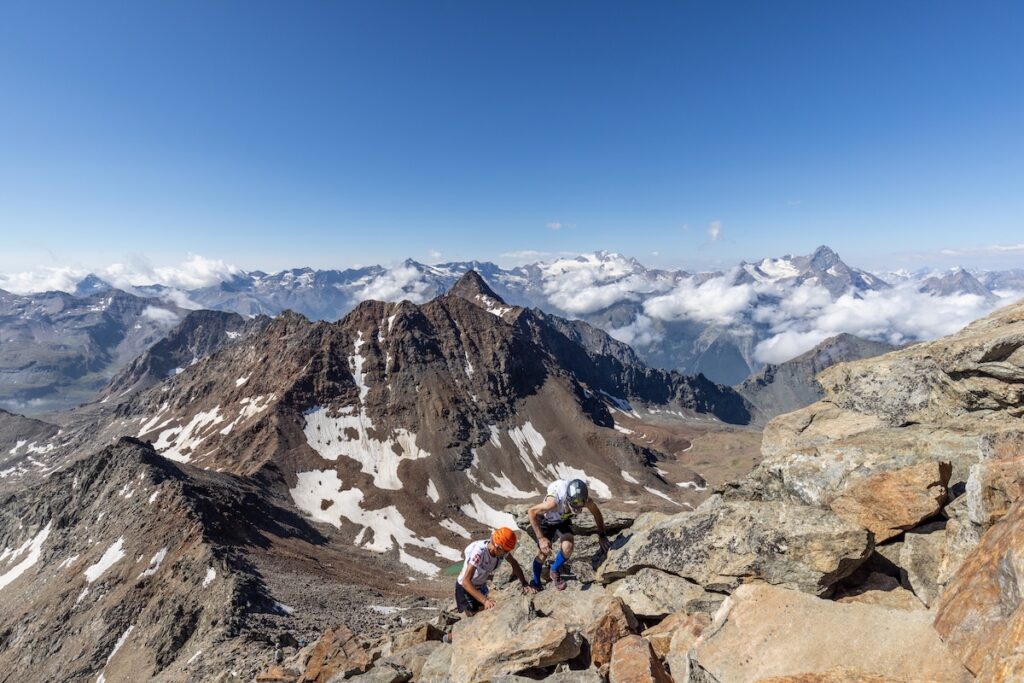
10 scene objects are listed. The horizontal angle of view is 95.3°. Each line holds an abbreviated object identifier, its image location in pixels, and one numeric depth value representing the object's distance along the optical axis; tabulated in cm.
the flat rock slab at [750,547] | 1330
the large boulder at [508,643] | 1393
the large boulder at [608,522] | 2179
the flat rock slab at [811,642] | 988
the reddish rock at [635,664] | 1142
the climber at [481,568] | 1833
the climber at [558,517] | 1839
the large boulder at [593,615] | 1416
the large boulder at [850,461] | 1566
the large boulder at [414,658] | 1870
